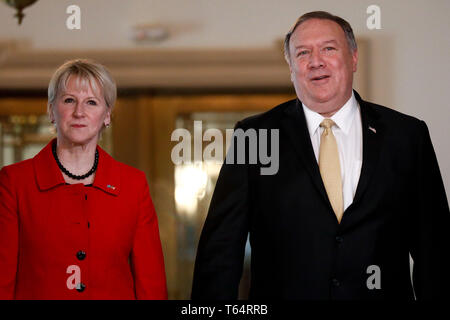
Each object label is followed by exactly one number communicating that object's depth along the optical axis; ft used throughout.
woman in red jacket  28.15
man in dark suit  28.14
